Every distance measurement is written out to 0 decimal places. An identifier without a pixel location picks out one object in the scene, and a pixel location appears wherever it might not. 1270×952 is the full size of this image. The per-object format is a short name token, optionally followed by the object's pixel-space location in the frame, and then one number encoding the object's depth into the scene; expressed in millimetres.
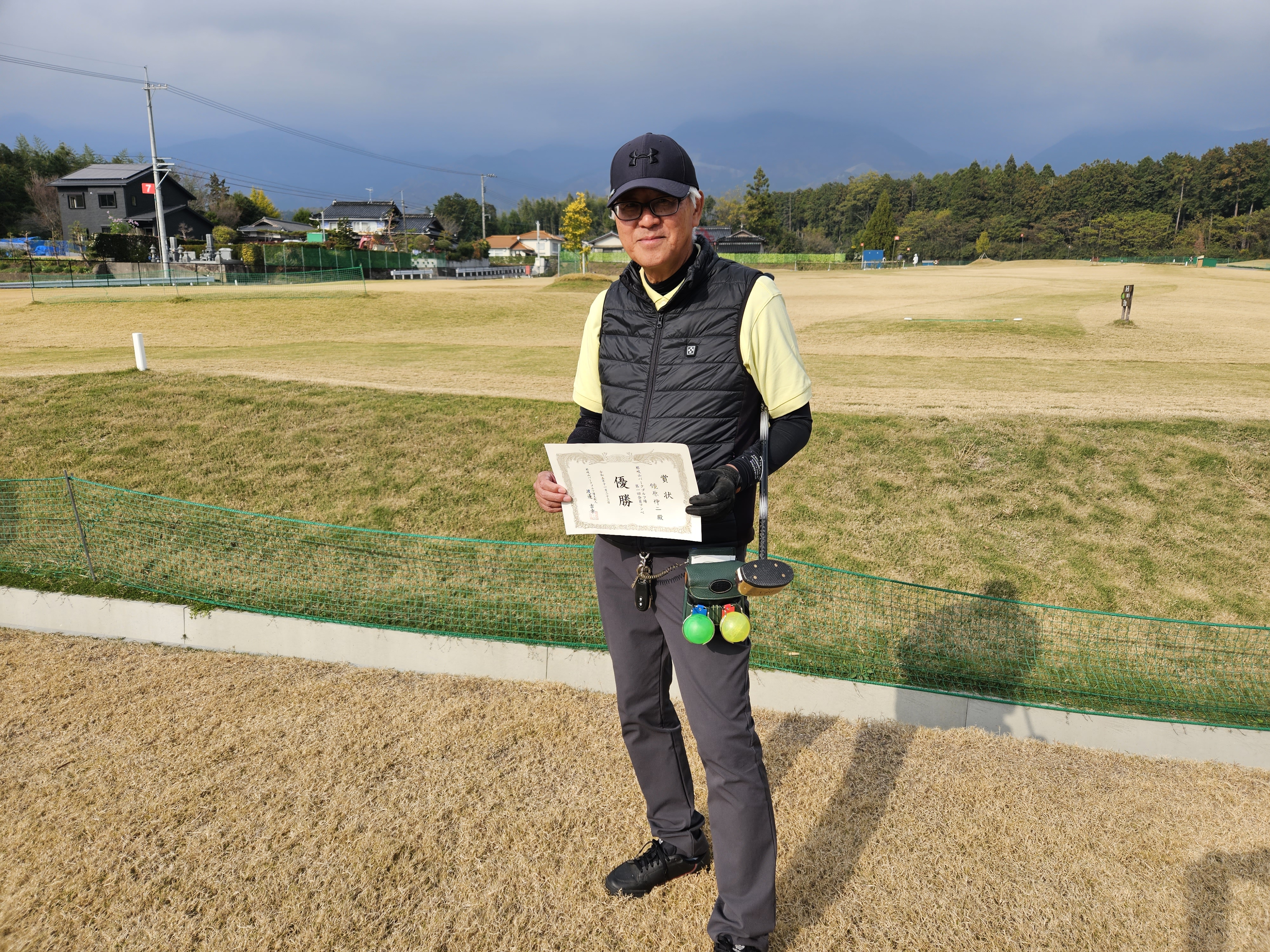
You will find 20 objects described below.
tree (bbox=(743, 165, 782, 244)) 81250
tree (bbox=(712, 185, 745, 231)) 96000
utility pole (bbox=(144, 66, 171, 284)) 40094
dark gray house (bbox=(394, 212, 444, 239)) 84875
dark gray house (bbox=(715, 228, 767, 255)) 75562
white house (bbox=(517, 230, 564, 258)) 105312
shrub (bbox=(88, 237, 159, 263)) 42750
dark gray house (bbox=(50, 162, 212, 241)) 55031
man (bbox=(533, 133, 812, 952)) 2264
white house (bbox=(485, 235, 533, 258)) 102438
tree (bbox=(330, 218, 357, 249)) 56000
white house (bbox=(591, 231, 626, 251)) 83750
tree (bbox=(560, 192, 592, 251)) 73938
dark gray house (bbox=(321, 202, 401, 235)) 85875
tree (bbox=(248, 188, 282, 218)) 83562
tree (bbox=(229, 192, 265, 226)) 73062
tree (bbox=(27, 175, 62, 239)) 59031
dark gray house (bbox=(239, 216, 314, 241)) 69188
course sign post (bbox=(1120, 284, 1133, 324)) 21812
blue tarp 53719
